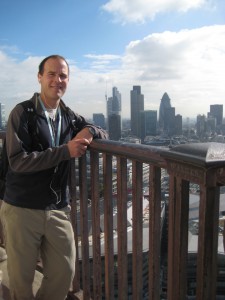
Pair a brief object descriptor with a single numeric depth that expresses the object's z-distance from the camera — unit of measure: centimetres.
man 196
